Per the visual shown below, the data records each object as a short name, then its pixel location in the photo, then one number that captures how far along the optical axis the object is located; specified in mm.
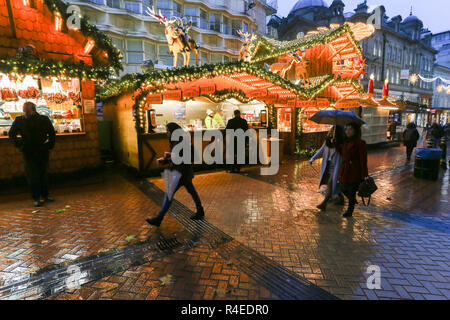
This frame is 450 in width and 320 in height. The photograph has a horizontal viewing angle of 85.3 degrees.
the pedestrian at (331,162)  5168
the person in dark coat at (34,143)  5467
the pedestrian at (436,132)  9930
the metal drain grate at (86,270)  2916
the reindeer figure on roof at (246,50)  12855
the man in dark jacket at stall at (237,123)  8805
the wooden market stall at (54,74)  6801
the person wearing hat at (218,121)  10523
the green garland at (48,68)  6420
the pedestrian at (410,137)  10953
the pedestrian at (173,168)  4473
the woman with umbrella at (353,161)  4715
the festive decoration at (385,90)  13613
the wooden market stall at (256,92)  8258
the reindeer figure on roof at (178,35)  8695
